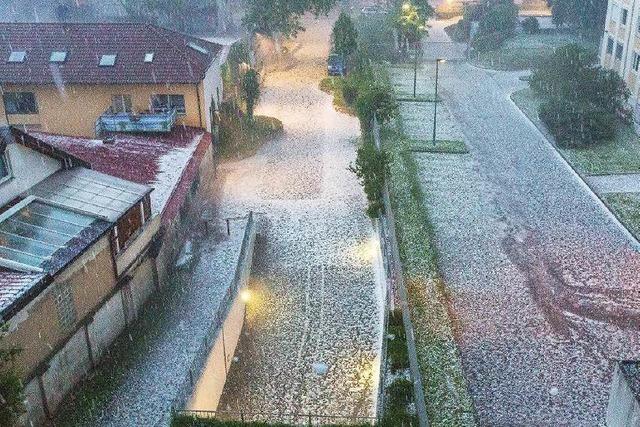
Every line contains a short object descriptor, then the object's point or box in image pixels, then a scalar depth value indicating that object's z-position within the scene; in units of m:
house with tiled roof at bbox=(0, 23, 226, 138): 30.88
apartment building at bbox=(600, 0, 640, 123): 38.12
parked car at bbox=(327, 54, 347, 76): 47.88
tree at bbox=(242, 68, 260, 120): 36.72
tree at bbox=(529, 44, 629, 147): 34.19
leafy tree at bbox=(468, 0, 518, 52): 55.28
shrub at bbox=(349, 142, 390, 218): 25.84
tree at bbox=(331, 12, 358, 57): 46.81
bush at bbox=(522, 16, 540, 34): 59.00
